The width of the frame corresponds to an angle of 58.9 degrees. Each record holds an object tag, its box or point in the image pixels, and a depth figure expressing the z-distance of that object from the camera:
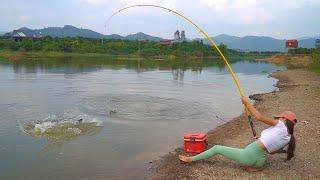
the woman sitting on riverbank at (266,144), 5.74
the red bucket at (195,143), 7.07
